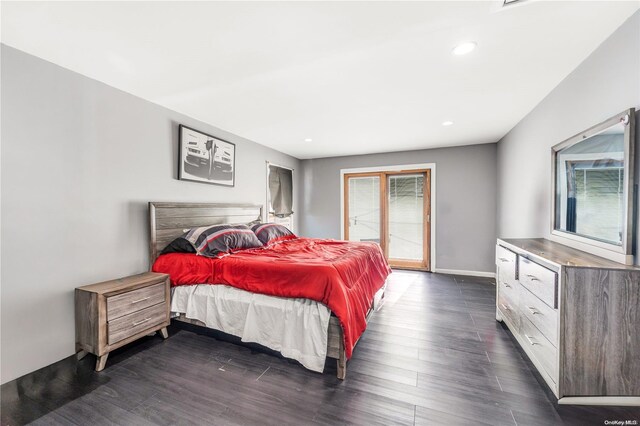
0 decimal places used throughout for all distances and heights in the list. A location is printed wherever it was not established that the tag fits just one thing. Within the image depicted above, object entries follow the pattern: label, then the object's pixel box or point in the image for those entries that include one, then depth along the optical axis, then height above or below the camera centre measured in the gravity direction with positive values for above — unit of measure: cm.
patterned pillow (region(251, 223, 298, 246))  355 -33
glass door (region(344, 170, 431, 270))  505 -6
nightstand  199 -86
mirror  154 +16
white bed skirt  196 -92
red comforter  199 -57
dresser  145 -70
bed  191 -43
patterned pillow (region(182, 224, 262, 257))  267 -32
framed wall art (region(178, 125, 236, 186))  307 +68
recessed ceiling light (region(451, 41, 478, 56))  178 +115
